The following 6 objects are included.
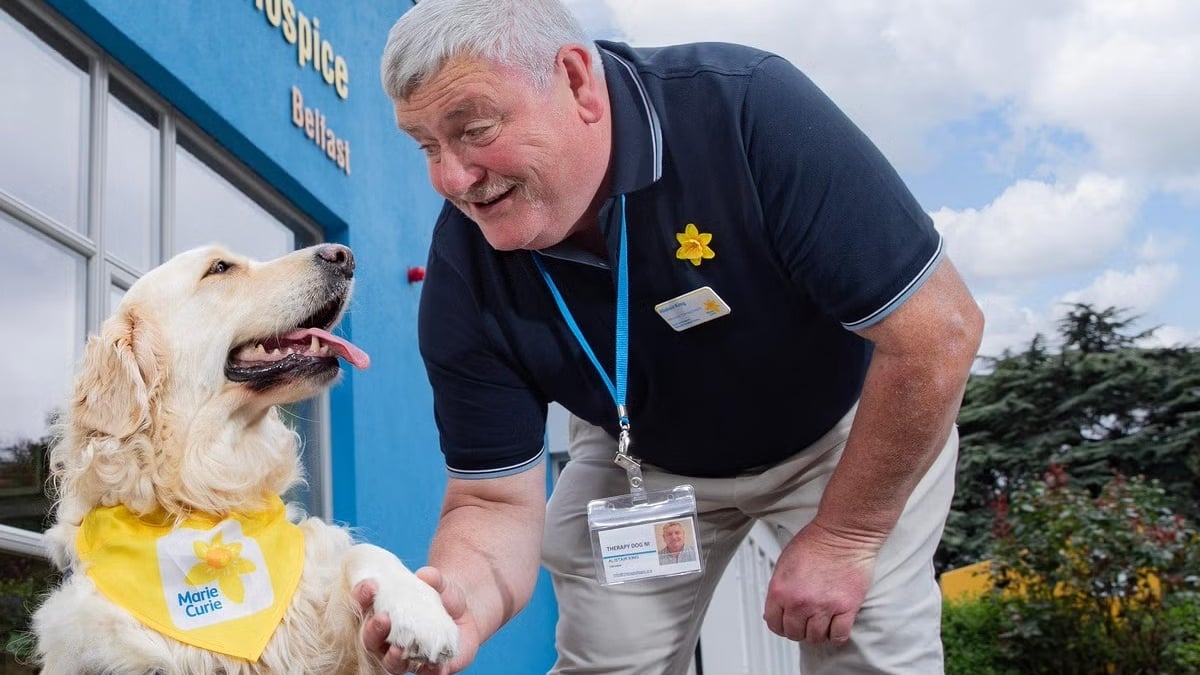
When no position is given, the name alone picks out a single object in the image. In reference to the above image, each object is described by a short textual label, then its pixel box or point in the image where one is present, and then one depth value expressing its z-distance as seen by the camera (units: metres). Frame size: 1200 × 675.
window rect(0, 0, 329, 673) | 3.83
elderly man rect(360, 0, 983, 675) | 2.17
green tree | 22.80
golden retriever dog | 2.14
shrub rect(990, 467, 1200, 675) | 10.48
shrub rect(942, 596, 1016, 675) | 12.30
